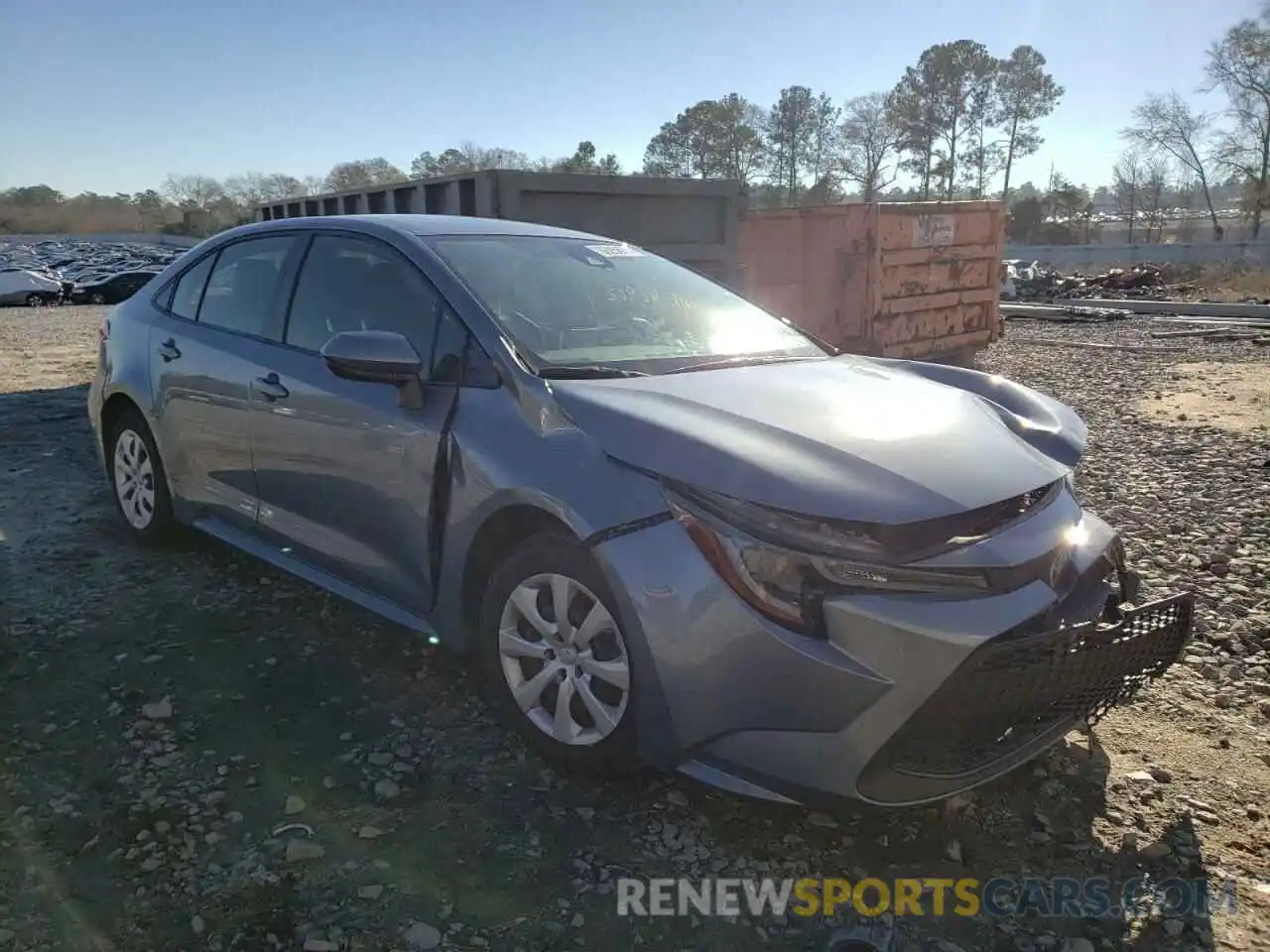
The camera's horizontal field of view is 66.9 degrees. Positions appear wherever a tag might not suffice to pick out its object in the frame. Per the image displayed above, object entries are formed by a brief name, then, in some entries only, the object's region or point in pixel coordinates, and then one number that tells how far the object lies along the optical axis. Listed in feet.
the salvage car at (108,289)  102.47
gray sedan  7.54
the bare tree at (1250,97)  167.02
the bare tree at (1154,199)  212.43
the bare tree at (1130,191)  216.54
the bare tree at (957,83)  229.04
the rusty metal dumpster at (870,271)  33.01
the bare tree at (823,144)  254.06
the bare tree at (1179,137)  193.57
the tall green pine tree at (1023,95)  227.61
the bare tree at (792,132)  255.29
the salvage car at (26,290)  100.89
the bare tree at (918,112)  234.99
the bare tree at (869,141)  242.99
